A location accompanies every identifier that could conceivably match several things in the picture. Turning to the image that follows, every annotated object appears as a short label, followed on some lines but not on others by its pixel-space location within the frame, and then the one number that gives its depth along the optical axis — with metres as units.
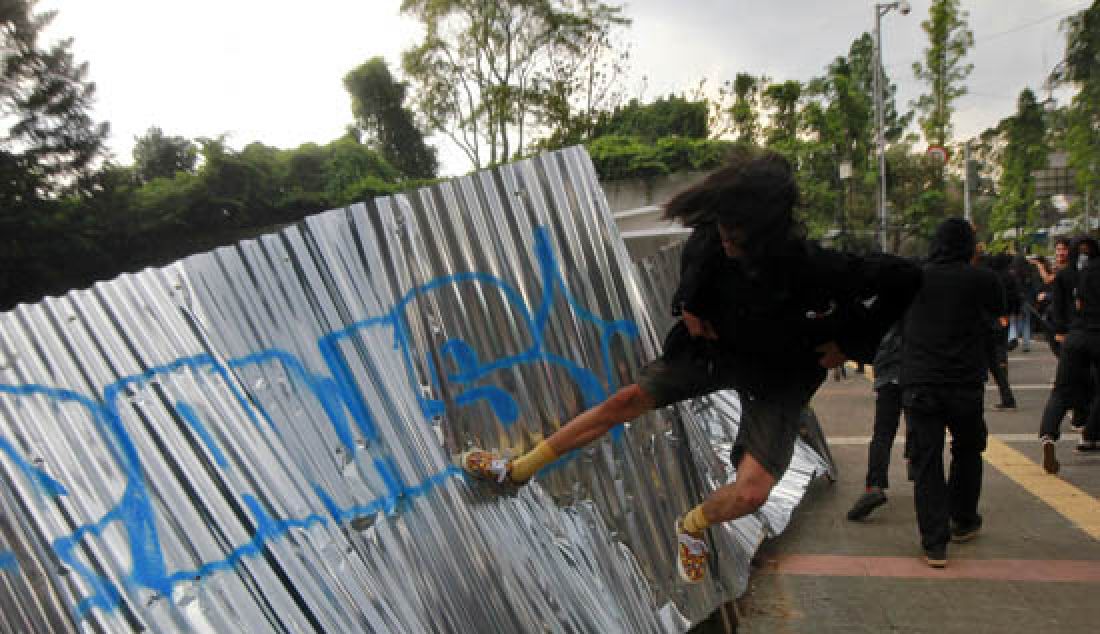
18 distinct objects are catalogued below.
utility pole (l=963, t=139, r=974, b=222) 23.84
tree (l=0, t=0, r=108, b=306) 20.80
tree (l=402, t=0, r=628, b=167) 28.28
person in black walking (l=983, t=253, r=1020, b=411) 7.06
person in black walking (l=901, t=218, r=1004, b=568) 3.76
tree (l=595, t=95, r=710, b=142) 29.67
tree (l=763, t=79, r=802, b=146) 28.48
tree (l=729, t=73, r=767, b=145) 28.42
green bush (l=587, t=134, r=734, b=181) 20.83
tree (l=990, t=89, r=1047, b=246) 28.95
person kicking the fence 2.42
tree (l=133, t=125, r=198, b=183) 36.22
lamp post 27.45
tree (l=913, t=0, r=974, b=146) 27.50
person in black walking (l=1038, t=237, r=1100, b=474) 5.51
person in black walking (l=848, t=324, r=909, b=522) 4.42
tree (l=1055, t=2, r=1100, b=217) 16.23
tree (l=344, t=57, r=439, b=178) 39.00
